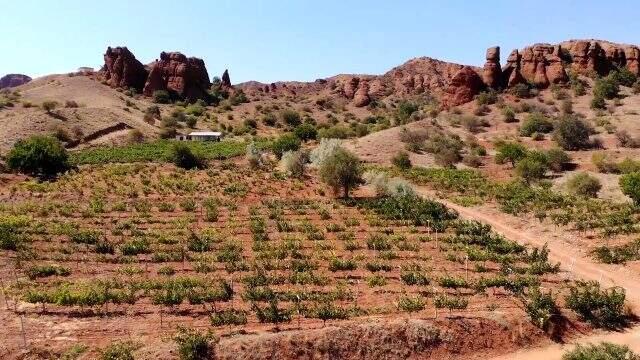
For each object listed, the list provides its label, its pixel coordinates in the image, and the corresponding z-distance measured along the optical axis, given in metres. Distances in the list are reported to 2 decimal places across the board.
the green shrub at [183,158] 49.44
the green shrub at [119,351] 14.37
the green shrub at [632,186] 32.35
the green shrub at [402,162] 51.08
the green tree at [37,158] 44.62
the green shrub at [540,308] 17.00
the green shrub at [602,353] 14.78
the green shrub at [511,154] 49.25
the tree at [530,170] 43.31
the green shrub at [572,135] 55.66
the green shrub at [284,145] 55.88
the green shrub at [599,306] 17.69
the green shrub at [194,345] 14.64
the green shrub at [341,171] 34.62
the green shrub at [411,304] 17.70
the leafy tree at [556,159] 48.56
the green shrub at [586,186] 37.44
